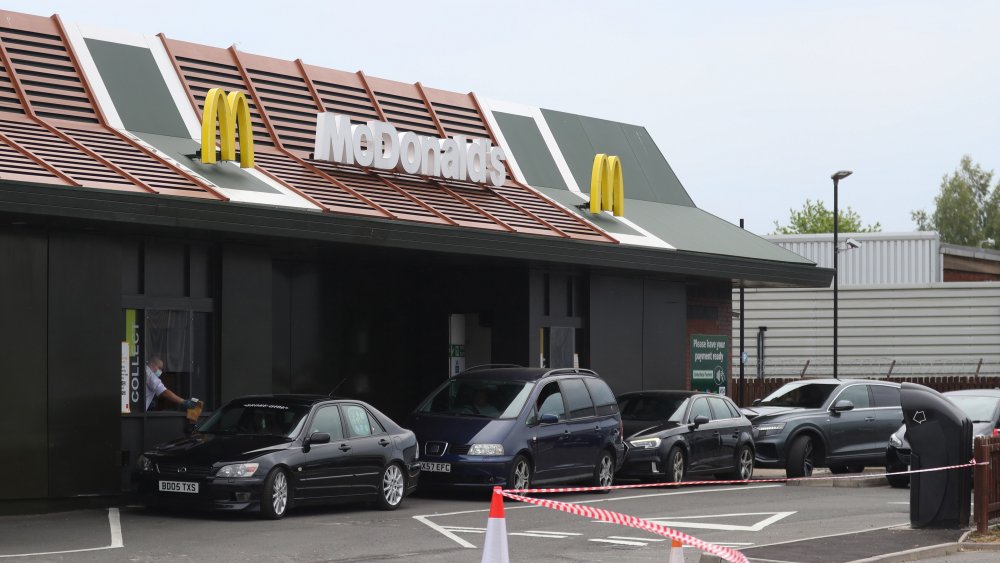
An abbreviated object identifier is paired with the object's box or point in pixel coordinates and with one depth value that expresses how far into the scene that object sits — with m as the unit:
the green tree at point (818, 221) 102.00
